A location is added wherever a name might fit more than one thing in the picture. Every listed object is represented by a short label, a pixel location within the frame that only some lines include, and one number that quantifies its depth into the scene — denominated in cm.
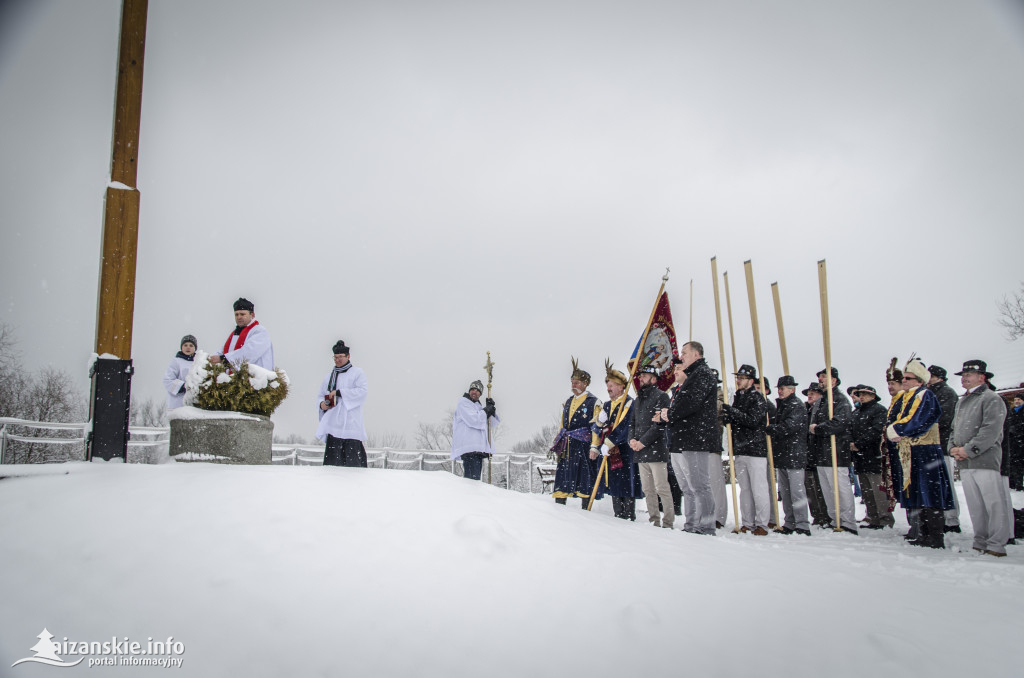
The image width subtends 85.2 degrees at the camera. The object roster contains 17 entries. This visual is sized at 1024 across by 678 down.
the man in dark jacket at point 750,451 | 729
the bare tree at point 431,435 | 4144
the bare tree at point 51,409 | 1642
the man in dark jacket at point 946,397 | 735
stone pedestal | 458
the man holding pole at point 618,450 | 759
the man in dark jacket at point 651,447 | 675
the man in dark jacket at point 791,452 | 761
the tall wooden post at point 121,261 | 417
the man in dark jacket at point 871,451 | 808
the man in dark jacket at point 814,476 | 832
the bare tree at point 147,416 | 3478
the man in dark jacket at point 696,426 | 621
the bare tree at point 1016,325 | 2389
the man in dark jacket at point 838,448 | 760
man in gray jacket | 557
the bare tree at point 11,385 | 2028
